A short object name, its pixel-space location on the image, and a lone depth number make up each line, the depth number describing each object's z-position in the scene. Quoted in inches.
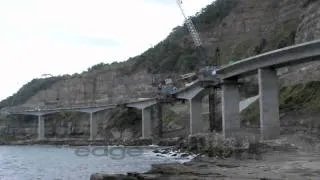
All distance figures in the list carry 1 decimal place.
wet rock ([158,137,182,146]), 3815.9
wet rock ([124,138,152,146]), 4365.2
